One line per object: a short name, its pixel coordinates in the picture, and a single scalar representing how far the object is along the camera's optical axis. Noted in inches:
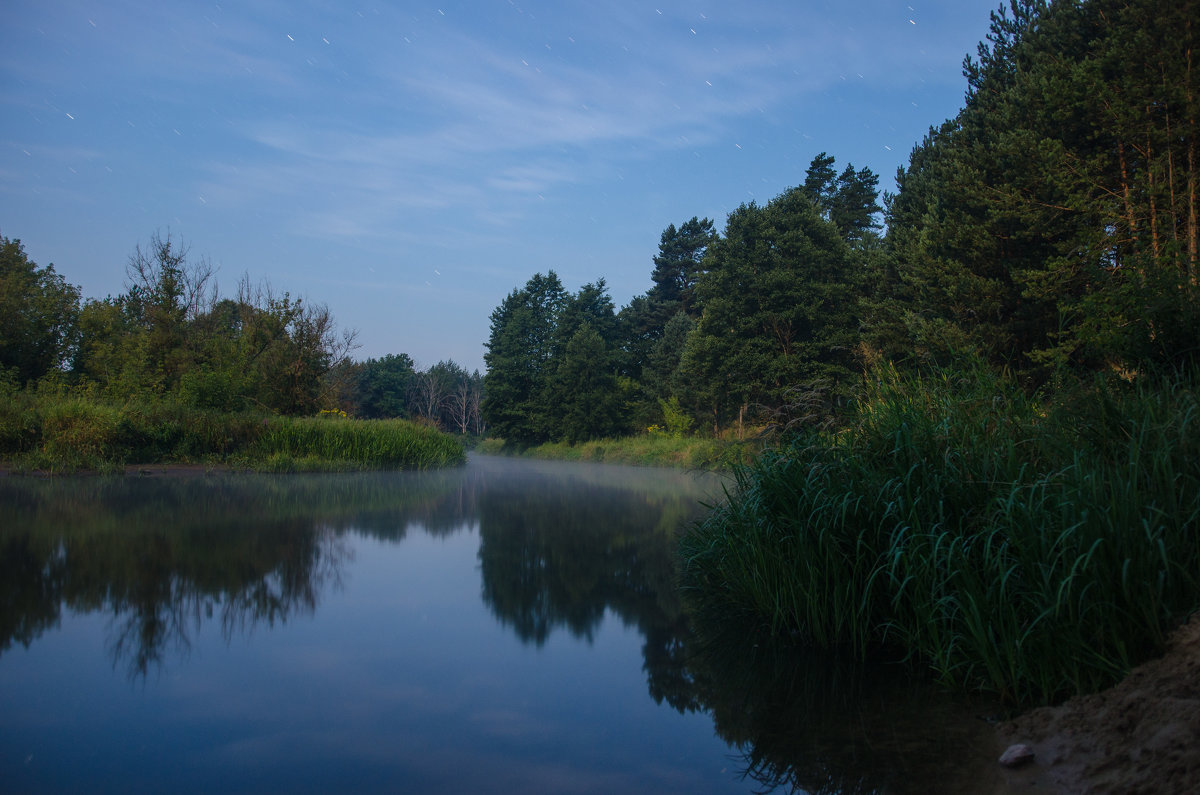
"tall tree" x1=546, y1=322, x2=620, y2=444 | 1611.7
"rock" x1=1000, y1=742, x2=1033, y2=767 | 107.1
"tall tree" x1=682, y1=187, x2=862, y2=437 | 1027.3
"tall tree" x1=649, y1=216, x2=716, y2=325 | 1867.6
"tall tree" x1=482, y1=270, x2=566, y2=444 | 1796.3
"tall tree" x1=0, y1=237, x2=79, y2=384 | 977.5
